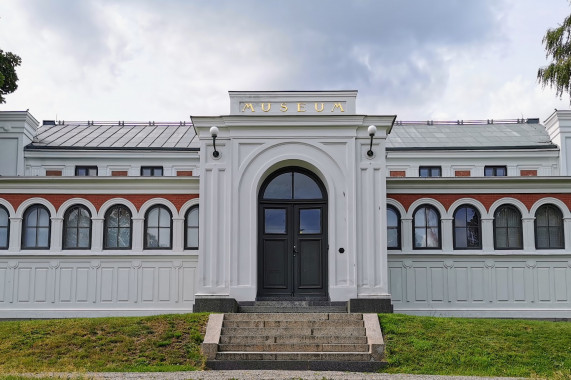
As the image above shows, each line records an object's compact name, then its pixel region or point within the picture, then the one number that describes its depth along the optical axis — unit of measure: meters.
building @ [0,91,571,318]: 17.20
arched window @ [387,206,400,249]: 19.60
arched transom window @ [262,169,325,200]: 18.17
